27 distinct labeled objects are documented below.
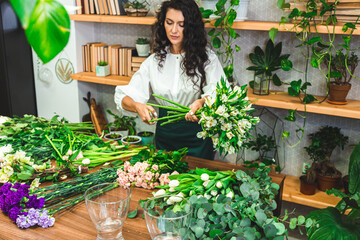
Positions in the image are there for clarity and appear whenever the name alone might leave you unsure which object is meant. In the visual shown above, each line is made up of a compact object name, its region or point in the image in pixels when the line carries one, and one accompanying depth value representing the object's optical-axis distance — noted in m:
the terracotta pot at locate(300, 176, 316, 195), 2.59
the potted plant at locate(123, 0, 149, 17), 2.98
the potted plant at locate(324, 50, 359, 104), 2.42
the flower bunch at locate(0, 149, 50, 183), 1.44
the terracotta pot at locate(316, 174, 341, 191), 2.56
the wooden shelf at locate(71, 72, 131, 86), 3.13
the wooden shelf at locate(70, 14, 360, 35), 2.35
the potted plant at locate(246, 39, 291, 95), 2.71
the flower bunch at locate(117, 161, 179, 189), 1.44
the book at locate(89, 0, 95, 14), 3.18
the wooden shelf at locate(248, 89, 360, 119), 2.37
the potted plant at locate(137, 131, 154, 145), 3.06
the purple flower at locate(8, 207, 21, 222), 1.21
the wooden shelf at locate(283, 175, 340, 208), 2.53
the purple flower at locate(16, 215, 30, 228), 1.18
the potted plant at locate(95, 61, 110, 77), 3.25
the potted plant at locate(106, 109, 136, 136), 3.32
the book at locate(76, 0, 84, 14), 3.11
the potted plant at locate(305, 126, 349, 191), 2.58
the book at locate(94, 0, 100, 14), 3.15
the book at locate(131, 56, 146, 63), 3.11
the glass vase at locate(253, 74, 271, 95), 2.74
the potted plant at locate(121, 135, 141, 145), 2.88
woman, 2.35
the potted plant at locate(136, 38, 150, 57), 3.08
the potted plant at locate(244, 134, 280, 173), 2.75
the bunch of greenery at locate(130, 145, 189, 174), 1.49
